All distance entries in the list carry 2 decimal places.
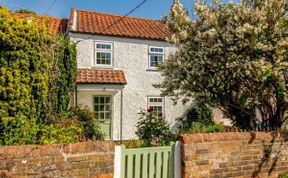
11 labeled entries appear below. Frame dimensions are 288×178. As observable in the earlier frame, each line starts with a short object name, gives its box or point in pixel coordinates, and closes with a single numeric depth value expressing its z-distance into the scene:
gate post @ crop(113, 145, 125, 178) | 4.59
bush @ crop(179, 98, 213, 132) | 15.20
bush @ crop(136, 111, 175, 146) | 8.27
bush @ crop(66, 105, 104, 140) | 10.98
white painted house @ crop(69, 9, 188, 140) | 14.64
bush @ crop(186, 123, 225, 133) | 8.60
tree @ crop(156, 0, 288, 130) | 7.01
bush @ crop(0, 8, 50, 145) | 6.51
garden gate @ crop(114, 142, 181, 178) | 4.64
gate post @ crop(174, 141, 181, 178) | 5.16
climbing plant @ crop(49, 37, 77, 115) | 9.71
